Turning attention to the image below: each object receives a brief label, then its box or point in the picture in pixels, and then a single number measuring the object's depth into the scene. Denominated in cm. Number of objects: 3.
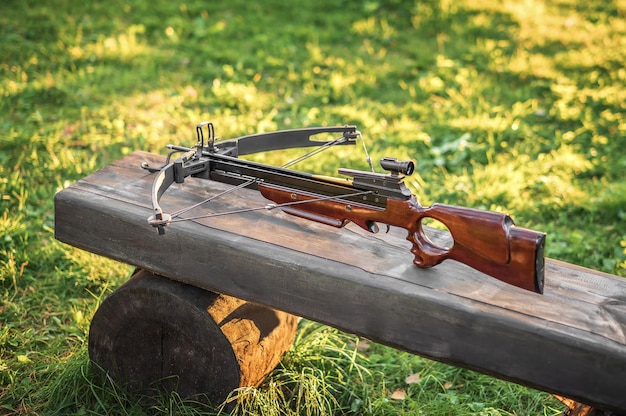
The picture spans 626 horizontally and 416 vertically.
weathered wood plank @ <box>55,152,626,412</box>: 240
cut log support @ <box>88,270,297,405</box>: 302
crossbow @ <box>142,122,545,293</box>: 243
